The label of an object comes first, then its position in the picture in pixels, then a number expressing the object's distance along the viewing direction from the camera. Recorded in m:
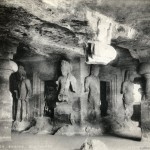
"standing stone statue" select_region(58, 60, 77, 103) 9.02
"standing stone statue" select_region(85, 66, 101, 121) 9.22
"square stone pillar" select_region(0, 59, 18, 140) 5.89
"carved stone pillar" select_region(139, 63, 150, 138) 6.48
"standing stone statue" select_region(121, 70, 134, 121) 9.96
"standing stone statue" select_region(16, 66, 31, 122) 9.77
